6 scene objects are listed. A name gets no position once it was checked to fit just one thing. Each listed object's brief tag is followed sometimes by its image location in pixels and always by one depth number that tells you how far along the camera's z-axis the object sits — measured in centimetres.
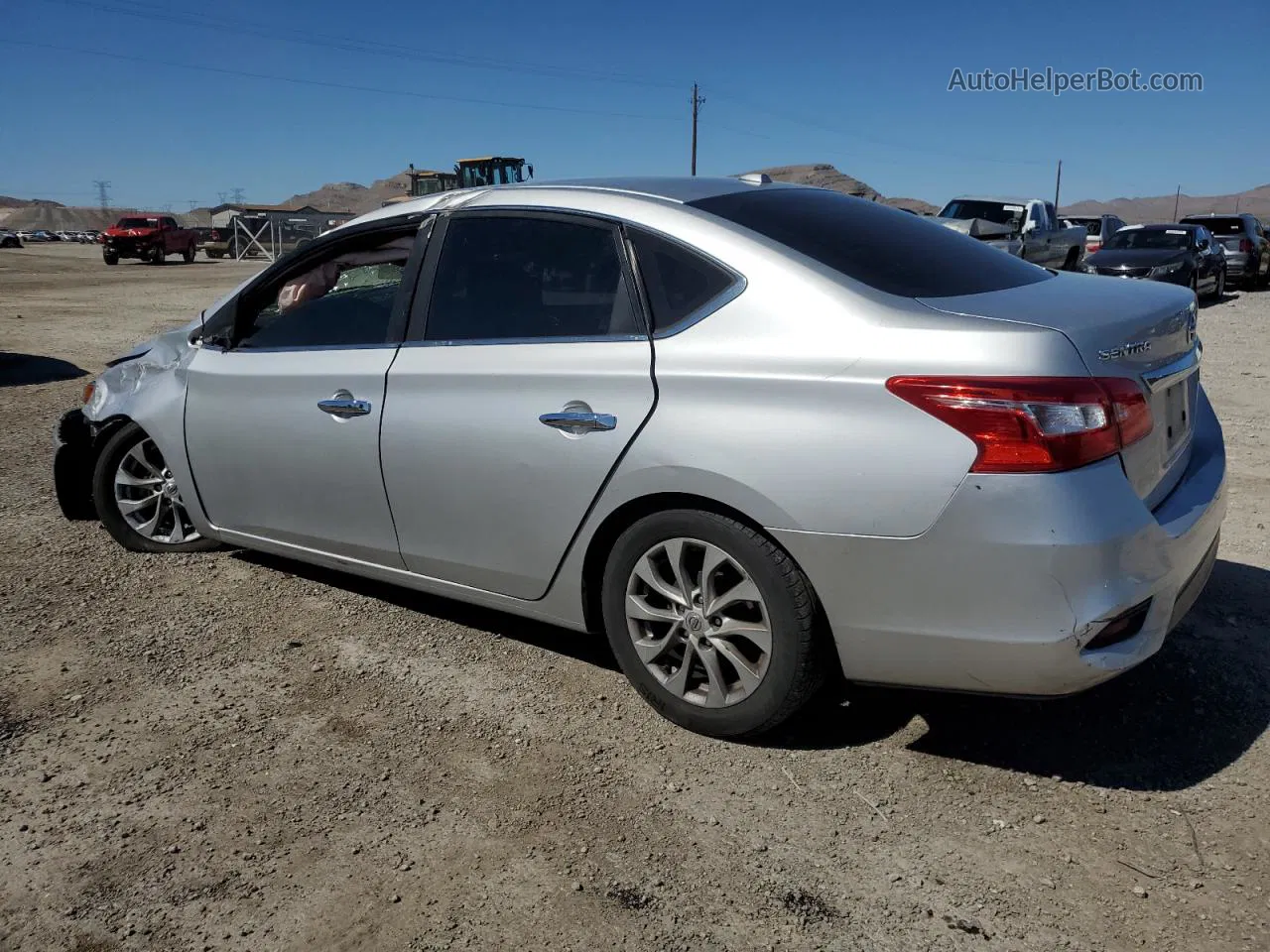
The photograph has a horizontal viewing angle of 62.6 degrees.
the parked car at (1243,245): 2266
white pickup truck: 1781
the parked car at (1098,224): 3197
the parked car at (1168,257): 1742
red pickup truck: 3794
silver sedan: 257
